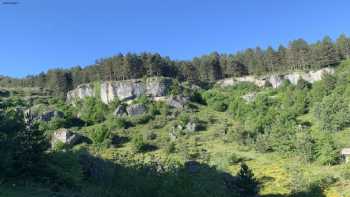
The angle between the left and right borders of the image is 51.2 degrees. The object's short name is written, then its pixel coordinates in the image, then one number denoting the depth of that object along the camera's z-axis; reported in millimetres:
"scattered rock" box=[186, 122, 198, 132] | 87562
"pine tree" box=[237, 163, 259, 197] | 45347
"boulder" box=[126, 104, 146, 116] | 99000
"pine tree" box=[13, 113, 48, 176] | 22750
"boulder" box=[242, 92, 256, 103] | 105475
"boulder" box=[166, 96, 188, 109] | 102694
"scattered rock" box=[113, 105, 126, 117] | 98875
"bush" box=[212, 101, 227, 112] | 104438
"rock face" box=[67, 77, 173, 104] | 109812
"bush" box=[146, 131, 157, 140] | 84000
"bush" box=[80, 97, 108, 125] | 97500
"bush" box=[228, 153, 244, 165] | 66938
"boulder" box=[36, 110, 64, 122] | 95062
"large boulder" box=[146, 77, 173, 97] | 109500
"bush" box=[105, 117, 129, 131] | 90688
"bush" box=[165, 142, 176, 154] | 75312
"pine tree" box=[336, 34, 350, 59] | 124250
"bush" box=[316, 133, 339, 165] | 63250
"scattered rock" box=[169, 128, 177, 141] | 83938
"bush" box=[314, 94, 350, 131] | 78000
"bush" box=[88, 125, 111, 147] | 79831
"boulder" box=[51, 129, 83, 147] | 78750
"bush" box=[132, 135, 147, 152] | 77362
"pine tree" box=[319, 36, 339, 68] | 120750
